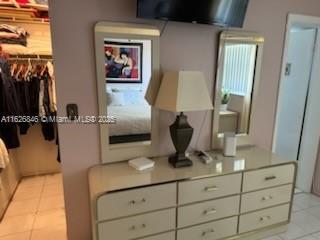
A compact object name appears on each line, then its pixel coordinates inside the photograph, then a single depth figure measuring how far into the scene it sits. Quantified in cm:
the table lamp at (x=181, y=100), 159
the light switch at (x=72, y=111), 165
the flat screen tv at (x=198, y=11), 155
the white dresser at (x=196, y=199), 149
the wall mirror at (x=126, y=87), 166
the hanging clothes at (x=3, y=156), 223
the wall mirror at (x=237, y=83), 200
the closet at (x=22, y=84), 244
